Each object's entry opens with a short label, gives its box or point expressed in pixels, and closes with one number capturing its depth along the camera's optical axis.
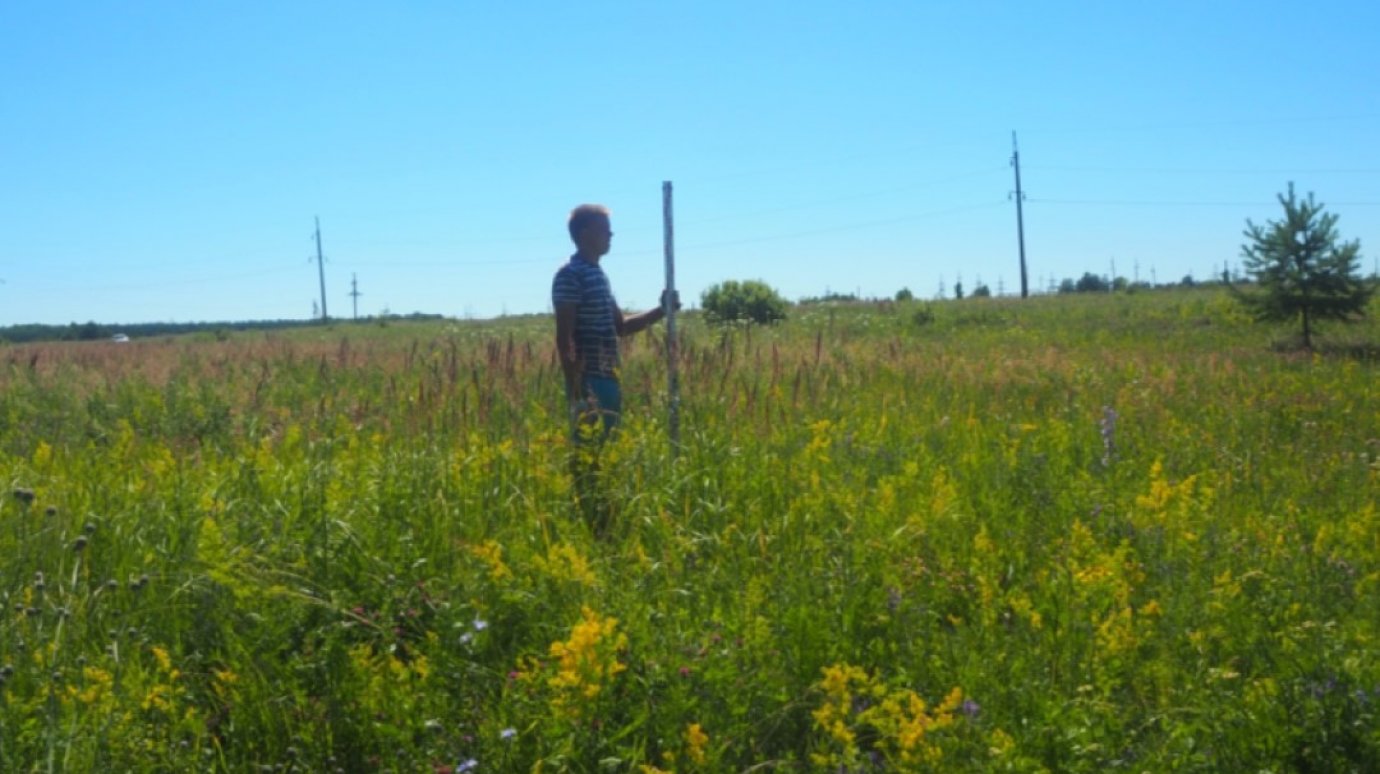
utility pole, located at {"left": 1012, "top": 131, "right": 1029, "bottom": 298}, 56.25
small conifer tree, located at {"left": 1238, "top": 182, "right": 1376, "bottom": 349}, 18.45
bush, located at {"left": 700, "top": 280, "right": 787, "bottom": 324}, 26.78
